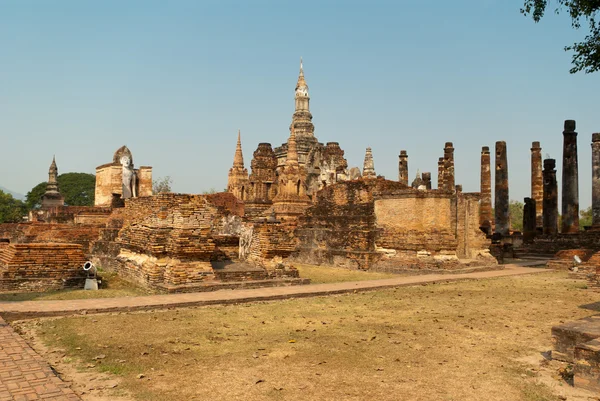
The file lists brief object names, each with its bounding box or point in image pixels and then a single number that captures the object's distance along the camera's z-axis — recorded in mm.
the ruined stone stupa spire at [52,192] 29111
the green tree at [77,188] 72062
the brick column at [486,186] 31078
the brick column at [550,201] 28156
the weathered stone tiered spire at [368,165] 38469
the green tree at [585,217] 54931
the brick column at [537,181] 30656
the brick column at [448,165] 32125
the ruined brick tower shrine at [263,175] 35875
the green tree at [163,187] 61375
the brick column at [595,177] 25250
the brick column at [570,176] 25625
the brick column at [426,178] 38031
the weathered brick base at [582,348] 4535
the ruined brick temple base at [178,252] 10500
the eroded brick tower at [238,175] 40406
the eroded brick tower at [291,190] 25328
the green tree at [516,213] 66375
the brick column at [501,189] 29172
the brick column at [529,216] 29125
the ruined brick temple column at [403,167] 37375
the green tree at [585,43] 14484
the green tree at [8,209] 47903
